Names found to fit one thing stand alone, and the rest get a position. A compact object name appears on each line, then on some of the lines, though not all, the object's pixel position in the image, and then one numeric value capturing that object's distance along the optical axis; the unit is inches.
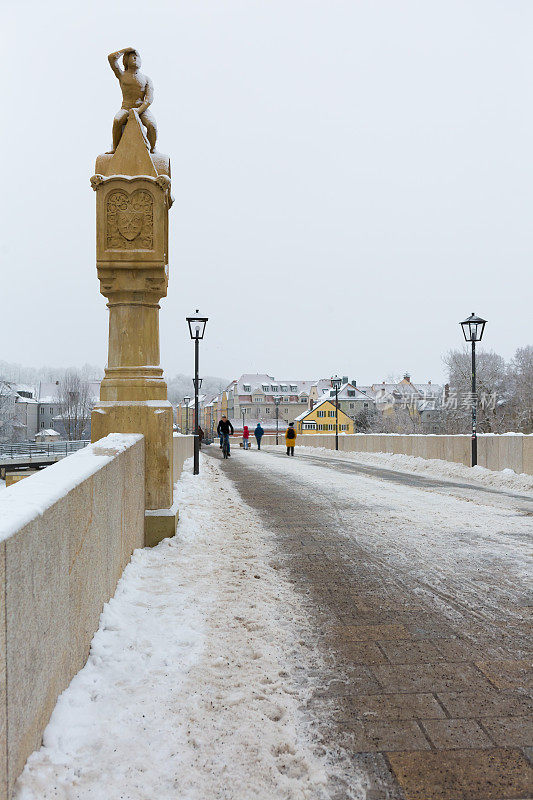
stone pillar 227.1
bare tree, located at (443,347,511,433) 2240.4
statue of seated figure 242.1
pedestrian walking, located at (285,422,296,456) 1088.2
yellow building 3681.1
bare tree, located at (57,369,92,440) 2987.0
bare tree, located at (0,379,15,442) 2721.5
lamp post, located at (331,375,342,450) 1299.2
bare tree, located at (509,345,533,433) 2139.5
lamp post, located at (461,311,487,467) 682.2
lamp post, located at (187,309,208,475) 636.7
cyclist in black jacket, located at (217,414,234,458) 970.7
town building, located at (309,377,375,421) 4109.3
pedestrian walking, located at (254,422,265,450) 1594.2
